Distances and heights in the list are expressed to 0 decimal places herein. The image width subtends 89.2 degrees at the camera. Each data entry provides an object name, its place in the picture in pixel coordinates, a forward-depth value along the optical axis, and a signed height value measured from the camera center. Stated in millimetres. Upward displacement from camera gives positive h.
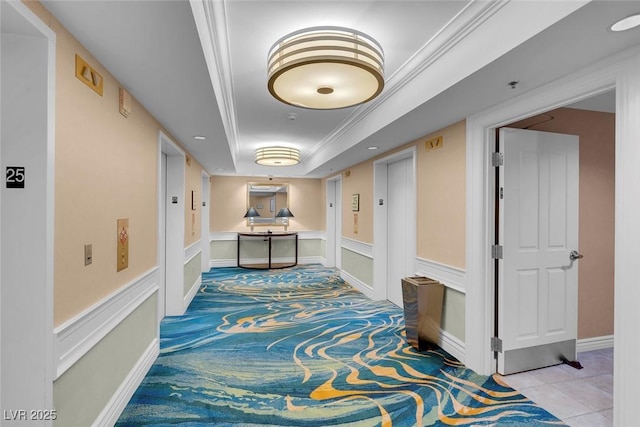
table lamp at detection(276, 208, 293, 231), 8203 -42
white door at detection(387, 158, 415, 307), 4645 -179
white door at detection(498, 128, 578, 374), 2803 -312
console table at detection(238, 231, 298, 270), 7789 -729
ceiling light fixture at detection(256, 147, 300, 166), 5312 +945
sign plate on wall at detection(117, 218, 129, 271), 2262 -235
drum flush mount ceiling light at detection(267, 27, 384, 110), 2002 +936
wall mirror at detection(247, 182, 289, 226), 8188 +334
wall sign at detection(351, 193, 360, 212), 5801 +184
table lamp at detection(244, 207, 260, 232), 8102 -21
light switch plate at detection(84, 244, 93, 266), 1808 -246
